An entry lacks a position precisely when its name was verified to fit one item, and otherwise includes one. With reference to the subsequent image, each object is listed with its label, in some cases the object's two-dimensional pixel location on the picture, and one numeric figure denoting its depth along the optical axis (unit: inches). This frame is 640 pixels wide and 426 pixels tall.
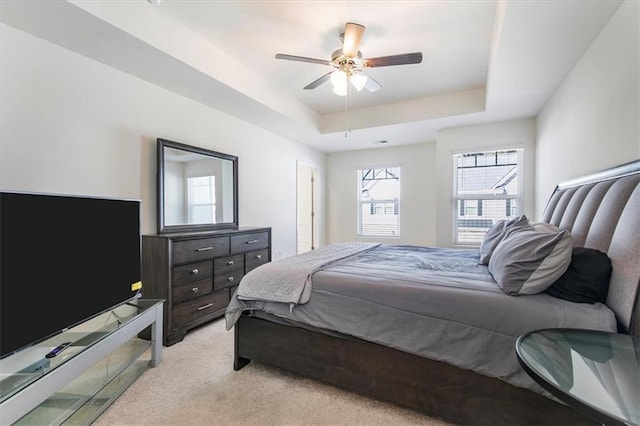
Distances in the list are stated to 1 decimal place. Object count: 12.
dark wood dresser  97.8
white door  239.6
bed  50.8
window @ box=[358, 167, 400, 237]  228.2
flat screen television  51.8
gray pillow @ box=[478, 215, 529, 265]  87.4
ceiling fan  89.0
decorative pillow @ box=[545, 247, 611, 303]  52.0
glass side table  28.3
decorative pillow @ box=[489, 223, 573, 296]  54.7
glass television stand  49.6
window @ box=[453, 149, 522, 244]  165.6
